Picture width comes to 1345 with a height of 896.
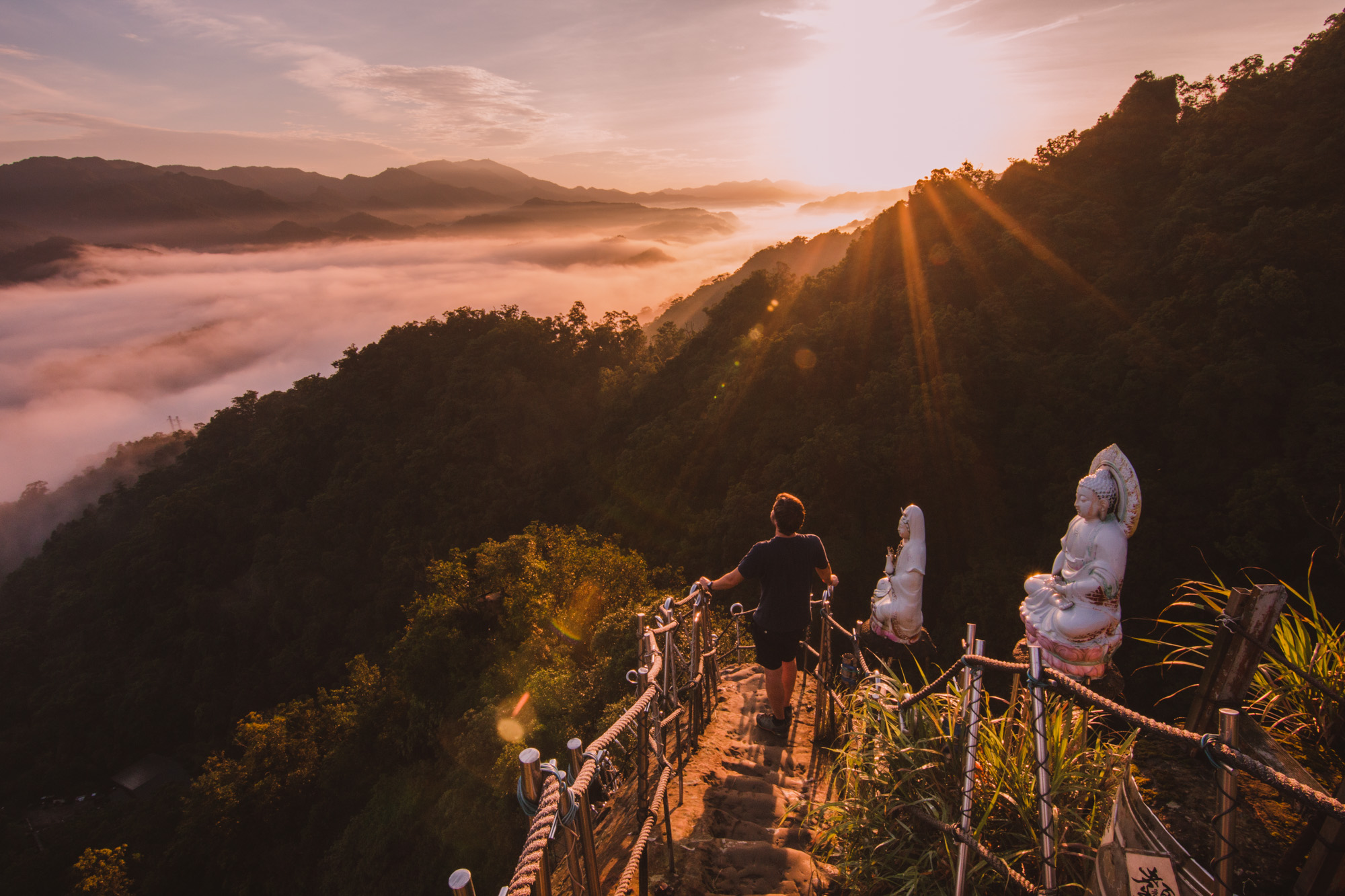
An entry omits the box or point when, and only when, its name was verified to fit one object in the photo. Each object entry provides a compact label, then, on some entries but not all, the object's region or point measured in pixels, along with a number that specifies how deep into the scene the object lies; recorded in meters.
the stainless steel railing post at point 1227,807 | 1.48
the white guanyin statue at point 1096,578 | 3.80
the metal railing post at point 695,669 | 4.23
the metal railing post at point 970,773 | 1.95
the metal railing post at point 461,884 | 1.33
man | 3.93
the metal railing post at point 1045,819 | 1.82
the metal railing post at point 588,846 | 1.81
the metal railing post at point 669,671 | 3.57
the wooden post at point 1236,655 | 2.46
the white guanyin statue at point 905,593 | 4.61
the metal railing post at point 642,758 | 2.74
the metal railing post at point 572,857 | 1.75
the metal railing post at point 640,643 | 3.22
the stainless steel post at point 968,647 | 2.20
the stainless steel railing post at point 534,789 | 1.57
